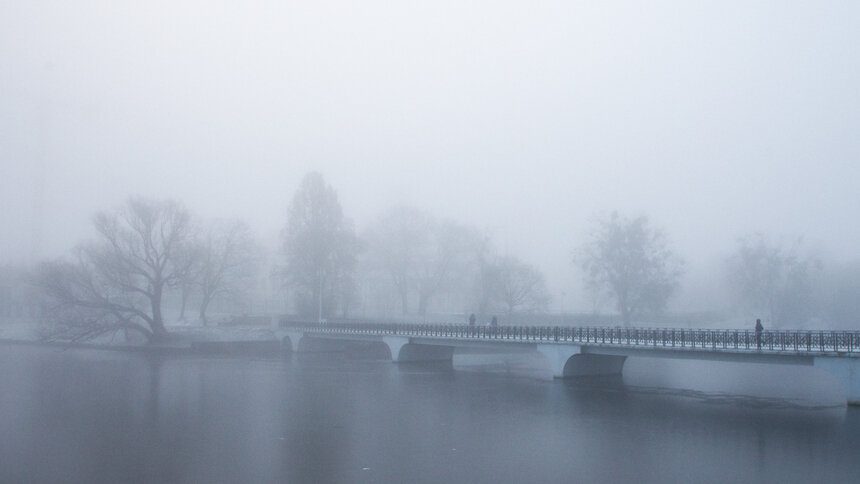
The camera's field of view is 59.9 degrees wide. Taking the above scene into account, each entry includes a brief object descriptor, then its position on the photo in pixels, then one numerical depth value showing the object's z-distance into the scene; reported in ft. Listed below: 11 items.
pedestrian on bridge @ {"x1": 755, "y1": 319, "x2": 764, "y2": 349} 97.95
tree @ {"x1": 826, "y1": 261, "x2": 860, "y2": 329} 197.77
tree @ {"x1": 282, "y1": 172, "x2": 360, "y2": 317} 207.62
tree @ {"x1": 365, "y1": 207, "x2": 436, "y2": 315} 230.89
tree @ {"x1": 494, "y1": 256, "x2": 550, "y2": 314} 228.43
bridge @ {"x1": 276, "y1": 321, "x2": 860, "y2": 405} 91.15
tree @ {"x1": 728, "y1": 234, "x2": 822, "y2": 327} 190.39
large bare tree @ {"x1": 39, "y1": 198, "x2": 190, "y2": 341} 179.01
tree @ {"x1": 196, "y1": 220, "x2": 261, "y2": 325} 210.38
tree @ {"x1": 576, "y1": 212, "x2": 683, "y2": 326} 195.11
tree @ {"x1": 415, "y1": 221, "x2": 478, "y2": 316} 230.89
